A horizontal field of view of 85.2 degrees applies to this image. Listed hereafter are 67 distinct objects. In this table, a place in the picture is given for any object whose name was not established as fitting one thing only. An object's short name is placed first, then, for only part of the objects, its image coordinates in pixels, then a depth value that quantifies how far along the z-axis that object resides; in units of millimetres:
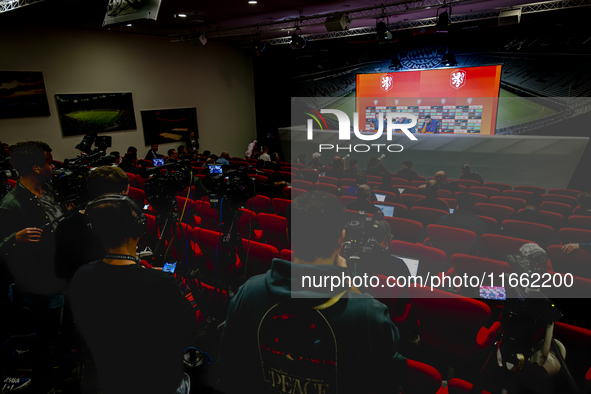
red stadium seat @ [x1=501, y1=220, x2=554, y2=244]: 3514
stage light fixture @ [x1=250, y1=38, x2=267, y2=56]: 8959
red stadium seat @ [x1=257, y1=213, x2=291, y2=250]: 3549
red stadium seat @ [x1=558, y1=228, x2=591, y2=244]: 3359
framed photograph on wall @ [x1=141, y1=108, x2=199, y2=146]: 9861
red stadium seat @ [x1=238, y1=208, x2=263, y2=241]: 3805
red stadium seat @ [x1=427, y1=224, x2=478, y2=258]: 3268
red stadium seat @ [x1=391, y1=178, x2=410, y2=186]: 6594
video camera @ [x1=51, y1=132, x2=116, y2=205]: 2385
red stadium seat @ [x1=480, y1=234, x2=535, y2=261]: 3094
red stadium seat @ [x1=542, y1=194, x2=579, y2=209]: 5395
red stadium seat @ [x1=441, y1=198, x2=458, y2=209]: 5078
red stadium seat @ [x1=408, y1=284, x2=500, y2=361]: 1973
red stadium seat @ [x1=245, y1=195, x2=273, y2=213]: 4465
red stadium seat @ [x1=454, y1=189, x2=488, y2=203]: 5352
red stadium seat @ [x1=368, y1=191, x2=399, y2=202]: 5176
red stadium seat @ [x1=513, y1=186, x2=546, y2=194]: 6147
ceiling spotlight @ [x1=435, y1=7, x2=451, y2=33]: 6330
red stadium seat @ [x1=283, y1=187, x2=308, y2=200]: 4702
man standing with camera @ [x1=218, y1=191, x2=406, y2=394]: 1102
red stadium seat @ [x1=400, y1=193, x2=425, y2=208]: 4958
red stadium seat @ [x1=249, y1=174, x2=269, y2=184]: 5559
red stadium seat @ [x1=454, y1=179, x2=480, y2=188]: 6698
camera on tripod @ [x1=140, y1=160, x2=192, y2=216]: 2516
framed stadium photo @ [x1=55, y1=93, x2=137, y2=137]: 8260
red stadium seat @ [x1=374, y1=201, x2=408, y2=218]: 4368
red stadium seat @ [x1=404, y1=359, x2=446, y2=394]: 1434
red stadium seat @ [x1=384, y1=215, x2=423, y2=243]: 3529
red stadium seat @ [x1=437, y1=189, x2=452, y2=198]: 5725
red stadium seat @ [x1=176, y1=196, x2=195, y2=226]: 4503
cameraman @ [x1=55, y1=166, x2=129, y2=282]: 1812
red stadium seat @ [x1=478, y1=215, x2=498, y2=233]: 3967
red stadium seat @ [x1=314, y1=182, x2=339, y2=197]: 5262
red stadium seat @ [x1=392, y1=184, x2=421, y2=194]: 5685
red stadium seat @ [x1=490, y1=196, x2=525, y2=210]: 5035
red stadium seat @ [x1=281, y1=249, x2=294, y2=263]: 2649
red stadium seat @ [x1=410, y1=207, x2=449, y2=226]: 4059
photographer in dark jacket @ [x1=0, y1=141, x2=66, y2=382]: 2076
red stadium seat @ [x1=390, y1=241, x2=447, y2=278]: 2748
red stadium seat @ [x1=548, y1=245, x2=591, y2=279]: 2906
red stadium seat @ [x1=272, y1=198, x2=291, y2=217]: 4320
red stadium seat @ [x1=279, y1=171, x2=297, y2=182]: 6177
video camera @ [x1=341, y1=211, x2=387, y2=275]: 1976
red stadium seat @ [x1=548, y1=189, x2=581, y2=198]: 6045
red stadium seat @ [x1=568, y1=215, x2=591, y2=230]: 3923
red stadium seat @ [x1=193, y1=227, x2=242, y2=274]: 2836
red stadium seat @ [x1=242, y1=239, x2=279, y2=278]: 2730
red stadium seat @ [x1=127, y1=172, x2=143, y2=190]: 5843
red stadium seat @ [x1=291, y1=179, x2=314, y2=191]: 5598
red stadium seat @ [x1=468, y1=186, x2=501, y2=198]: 5883
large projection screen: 9906
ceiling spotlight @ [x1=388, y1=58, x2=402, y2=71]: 9609
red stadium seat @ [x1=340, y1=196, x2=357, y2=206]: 4682
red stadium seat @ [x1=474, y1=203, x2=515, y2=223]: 4523
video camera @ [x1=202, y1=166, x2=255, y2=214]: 2578
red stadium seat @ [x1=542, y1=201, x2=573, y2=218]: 4816
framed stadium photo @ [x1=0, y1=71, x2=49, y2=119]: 7273
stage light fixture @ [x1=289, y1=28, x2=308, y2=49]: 8161
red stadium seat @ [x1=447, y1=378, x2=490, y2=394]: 1391
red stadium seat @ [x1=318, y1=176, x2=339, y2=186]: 6383
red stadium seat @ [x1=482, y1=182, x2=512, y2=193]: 6663
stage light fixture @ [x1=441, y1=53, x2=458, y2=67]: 8492
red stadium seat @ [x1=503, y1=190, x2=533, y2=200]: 5781
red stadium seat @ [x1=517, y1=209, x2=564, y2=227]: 4284
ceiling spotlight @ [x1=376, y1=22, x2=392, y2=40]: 7137
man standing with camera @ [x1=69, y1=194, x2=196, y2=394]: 1271
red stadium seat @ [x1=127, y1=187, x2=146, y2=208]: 4809
